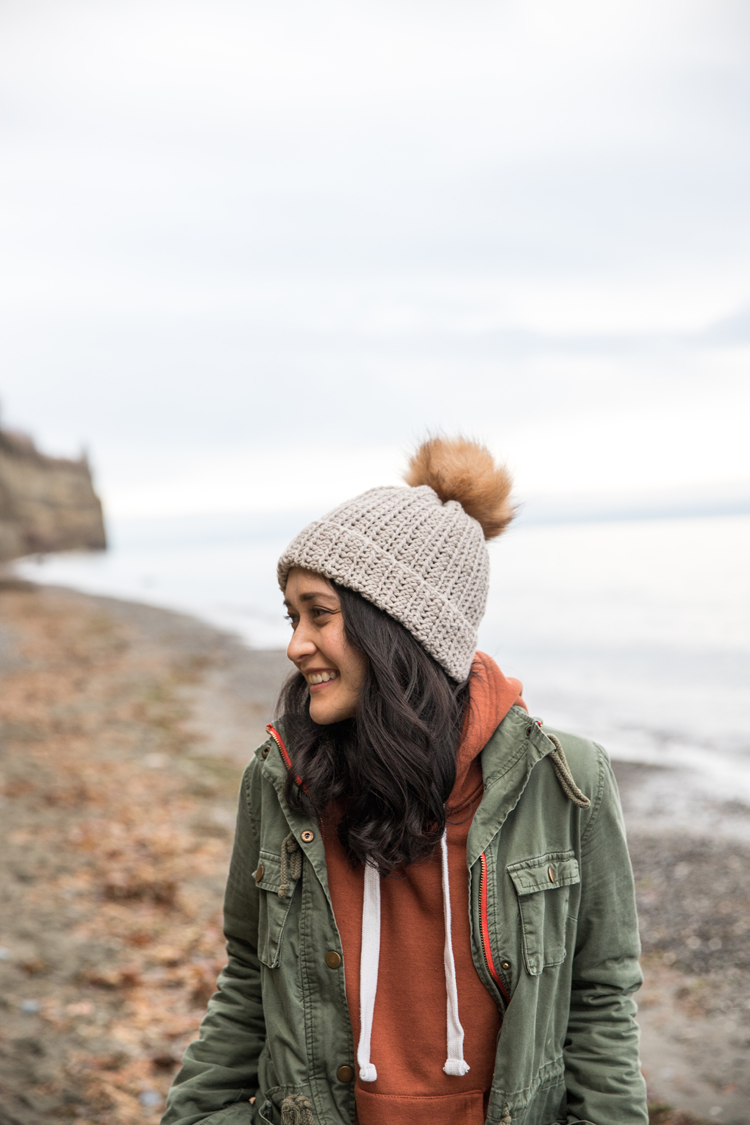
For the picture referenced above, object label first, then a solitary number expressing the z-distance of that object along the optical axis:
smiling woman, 1.78
